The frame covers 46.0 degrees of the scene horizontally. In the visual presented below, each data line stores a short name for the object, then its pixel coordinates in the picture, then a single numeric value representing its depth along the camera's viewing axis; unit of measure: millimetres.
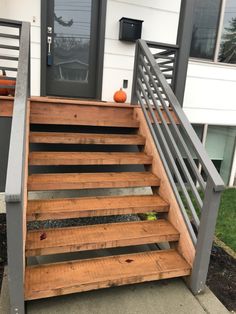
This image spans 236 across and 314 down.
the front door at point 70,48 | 3980
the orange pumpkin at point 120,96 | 3961
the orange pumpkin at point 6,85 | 3037
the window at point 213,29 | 4625
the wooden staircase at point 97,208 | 2016
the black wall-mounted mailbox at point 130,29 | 4031
